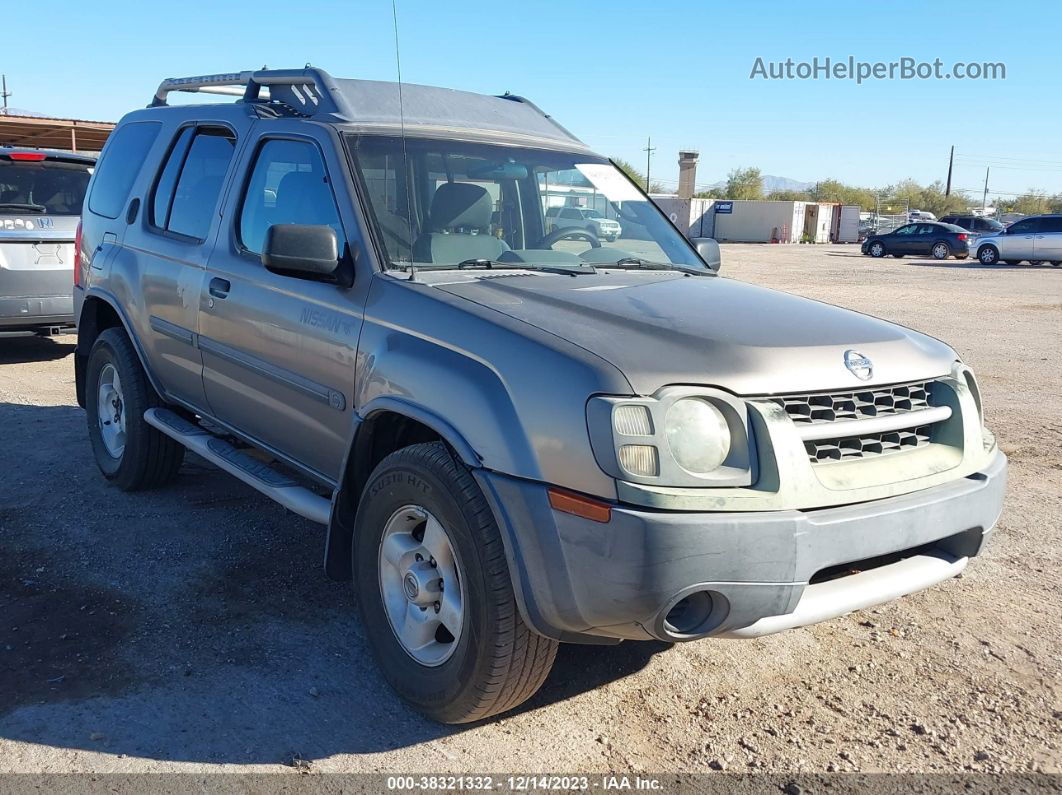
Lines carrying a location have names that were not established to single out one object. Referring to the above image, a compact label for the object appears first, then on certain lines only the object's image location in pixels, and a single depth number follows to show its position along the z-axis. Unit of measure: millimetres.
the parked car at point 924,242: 36938
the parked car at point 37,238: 8664
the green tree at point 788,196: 88875
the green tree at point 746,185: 90938
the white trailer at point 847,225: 62344
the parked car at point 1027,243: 30500
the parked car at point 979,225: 41156
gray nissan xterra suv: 2678
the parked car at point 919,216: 69300
